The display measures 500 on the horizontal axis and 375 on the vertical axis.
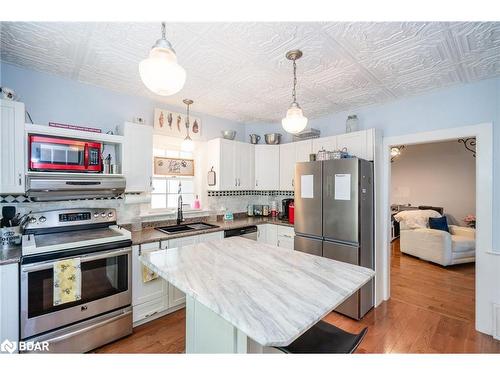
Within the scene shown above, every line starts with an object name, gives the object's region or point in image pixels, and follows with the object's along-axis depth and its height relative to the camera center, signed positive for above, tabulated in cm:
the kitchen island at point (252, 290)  88 -51
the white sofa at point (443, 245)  400 -107
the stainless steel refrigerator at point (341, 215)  247 -33
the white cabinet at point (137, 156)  249 +35
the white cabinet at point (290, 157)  340 +46
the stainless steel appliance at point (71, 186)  191 +1
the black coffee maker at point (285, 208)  375 -35
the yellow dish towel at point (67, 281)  177 -74
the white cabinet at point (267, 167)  375 +33
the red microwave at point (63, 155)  195 +30
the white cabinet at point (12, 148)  182 +32
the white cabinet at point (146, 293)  226 -110
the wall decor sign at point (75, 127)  215 +61
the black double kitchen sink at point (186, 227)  283 -53
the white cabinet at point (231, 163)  337 +37
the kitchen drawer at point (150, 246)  229 -61
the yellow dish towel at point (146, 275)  228 -89
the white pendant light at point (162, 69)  107 +56
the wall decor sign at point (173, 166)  313 +30
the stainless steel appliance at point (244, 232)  304 -63
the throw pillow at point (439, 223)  454 -73
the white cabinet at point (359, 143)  277 +56
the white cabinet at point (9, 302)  159 -82
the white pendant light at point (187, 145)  274 +51
